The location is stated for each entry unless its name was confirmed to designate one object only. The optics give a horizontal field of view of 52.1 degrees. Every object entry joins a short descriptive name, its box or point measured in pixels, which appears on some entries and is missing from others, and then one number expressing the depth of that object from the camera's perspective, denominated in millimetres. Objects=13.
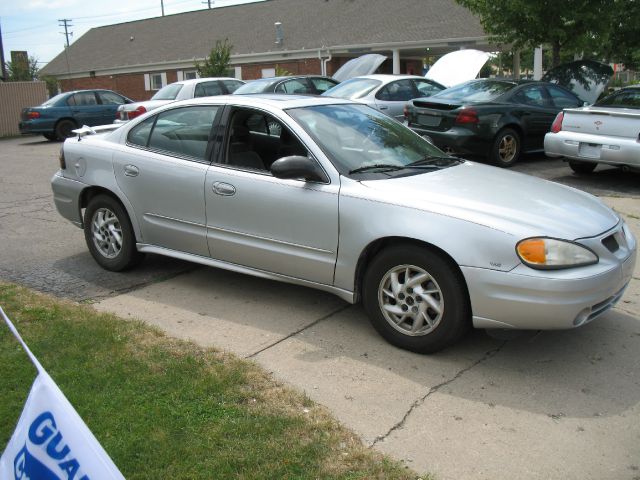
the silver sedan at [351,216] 3742
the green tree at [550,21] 14008
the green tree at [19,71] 41700
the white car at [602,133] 8430
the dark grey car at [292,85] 14422
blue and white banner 1756
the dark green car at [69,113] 19172
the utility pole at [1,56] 22141
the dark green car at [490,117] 10094
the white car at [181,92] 15969
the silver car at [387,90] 12773
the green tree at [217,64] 27953
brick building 27328
